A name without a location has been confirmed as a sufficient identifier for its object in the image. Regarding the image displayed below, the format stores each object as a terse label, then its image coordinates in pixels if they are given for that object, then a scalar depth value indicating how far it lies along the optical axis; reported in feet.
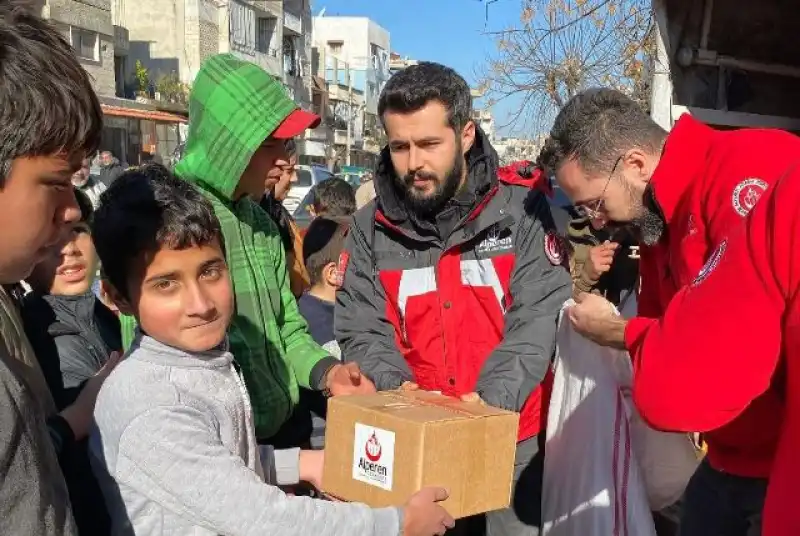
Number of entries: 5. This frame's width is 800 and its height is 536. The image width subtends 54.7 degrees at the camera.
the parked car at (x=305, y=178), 60.39
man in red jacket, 6.88
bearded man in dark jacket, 9.30
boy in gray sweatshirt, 5.76
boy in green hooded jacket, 9.09
